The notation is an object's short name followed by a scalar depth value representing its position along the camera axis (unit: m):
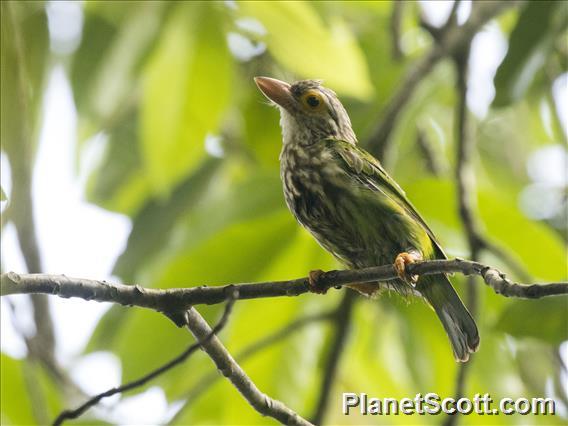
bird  4.07
